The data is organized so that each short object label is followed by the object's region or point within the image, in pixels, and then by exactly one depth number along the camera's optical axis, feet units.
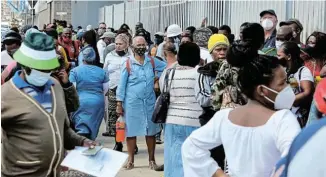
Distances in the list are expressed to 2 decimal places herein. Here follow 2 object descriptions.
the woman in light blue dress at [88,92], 26.43
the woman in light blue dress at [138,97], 27.40
